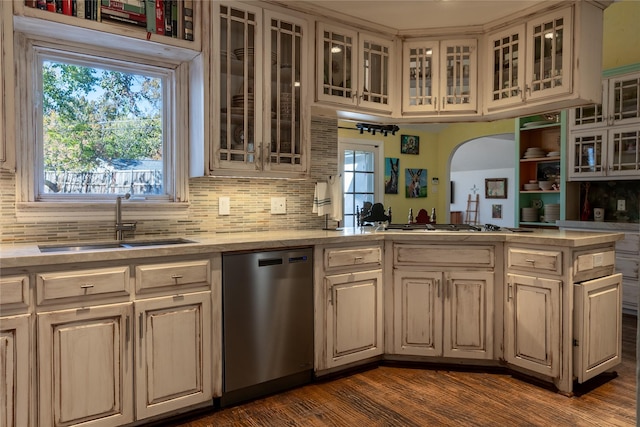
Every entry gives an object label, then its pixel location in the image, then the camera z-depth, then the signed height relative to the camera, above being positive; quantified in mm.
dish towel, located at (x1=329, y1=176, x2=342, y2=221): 3135 +36
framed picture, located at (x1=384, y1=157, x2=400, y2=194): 7629 +521
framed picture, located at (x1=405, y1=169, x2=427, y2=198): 7926 +381
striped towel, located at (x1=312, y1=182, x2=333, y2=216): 3109 +21
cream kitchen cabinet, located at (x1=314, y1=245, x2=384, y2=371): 2615 -647
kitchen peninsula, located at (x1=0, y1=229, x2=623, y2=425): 1829 -577
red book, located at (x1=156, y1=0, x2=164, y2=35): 2311 +1007
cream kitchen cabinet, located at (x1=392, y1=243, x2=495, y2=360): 2764 -633
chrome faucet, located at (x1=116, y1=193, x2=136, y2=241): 2369 -123
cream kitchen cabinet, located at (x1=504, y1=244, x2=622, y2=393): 2441 -647
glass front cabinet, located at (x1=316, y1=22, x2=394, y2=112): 2881 +943
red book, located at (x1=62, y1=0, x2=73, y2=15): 2051 +943
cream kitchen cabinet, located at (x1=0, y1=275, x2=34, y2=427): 1722 -610
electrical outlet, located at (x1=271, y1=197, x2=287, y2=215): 3055 -15
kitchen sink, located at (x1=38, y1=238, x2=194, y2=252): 2139 -225
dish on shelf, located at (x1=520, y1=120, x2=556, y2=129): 5032 +948
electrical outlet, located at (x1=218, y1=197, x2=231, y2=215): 2818 -14
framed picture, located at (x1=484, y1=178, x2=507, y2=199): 11812 +419
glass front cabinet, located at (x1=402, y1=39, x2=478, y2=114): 3094 +925
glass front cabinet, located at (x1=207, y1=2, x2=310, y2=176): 2502 +680
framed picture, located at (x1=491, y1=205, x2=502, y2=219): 11961 -229
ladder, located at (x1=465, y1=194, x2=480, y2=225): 12562 -210
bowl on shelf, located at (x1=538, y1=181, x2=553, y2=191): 5035 +212
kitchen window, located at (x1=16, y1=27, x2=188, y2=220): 2258 +416
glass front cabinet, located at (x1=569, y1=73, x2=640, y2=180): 4199 +705
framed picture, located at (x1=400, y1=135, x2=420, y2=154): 7852 +1088
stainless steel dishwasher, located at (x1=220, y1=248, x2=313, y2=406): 2291 -668
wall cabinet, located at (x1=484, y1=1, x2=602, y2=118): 2615 +920
